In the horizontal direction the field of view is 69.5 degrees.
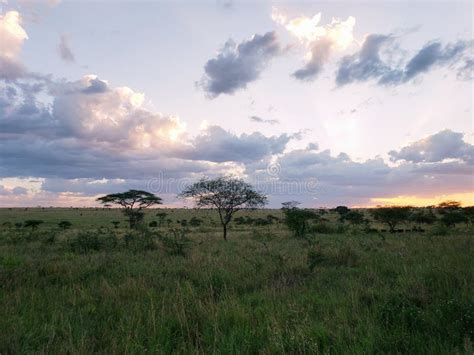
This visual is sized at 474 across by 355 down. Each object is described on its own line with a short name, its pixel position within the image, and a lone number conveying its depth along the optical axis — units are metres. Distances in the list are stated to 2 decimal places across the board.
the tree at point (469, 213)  46.33
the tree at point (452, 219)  43.81
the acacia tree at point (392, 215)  42.44
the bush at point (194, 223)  56.56
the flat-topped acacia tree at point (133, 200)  52.94
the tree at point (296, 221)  30.89
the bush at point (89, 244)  16.33
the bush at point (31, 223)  45.13
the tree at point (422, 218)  48.70
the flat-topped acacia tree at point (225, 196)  34.66
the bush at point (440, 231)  28.27
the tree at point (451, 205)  51.00
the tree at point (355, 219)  53.85
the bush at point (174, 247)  14.83
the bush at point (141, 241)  16.97
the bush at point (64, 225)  45.28
